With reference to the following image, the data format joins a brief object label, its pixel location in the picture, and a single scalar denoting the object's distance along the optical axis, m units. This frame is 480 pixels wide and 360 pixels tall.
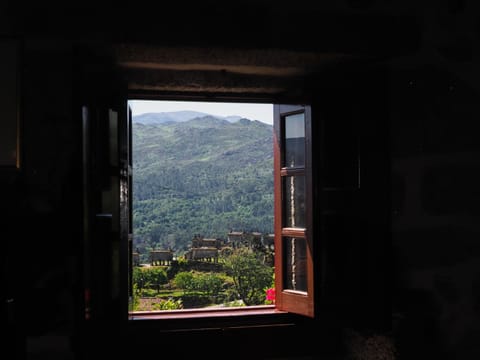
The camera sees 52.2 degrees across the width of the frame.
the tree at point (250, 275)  13.00
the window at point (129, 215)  1.94
